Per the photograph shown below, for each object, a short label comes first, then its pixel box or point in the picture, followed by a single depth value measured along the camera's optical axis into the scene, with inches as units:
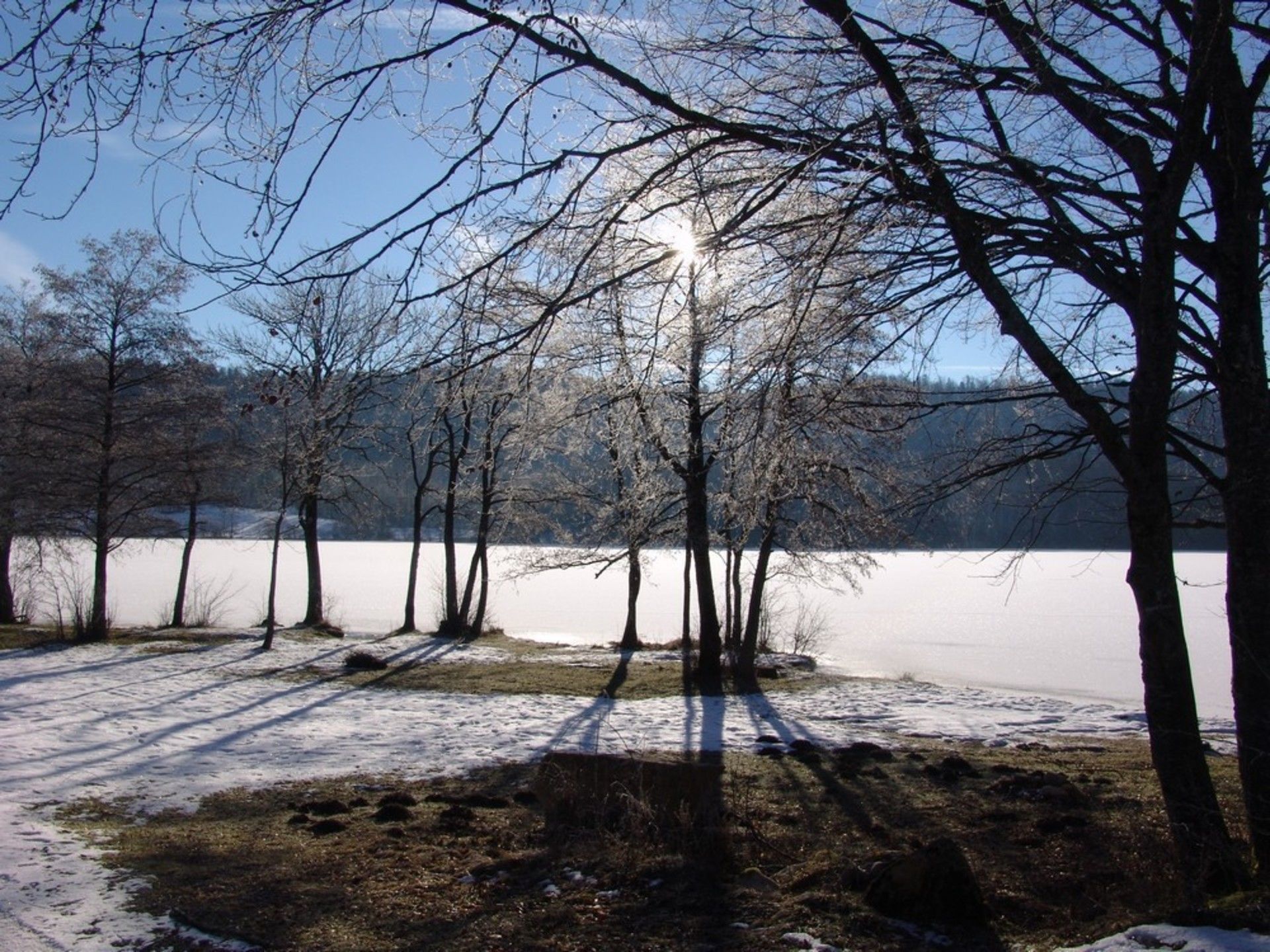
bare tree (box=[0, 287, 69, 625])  783.7
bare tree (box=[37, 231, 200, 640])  789.2
